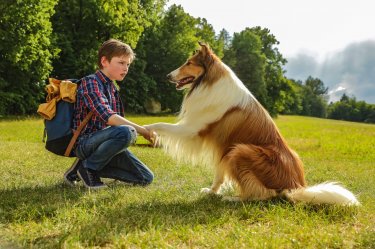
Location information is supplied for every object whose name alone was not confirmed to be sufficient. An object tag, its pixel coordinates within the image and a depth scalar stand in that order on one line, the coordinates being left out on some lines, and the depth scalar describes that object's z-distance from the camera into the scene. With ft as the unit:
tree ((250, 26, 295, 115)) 160.45
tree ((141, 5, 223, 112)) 117.91
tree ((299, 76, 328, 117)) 303.07
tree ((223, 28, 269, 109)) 147.02
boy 15.61
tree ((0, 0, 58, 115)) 65.36
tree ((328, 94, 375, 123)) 288.10
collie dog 14.86
